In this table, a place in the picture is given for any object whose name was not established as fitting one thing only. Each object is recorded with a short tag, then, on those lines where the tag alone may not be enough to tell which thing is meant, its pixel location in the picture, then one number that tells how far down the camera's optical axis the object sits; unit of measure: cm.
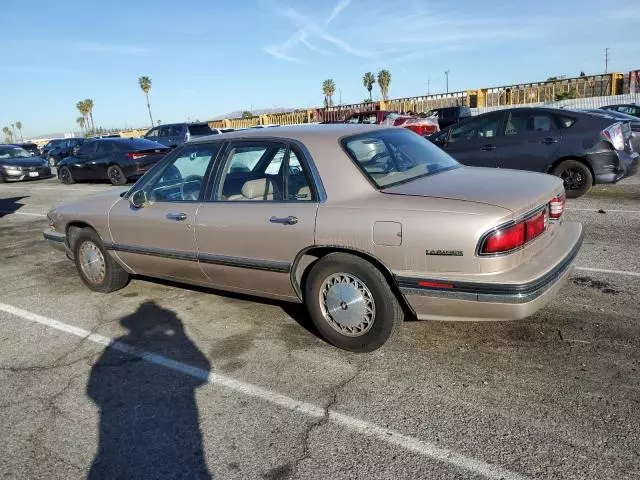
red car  1805
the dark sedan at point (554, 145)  834
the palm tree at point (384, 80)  7594
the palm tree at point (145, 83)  7988
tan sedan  315
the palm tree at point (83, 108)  10100
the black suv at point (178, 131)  2114
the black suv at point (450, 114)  2397
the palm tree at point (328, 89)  8212
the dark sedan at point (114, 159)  1559
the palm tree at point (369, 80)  8389
